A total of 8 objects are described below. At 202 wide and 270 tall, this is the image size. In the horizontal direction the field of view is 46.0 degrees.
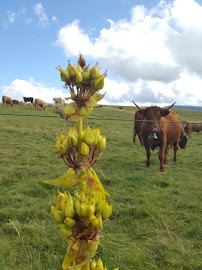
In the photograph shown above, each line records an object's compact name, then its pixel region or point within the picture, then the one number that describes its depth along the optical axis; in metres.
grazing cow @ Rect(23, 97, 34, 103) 42.06
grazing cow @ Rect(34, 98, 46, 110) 29.38
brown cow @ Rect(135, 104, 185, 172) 7.94
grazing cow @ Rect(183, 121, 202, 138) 20.37
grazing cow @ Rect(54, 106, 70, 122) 21.12
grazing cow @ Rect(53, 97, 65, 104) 42.02
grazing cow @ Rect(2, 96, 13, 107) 29.61
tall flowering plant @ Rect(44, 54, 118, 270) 1.12
